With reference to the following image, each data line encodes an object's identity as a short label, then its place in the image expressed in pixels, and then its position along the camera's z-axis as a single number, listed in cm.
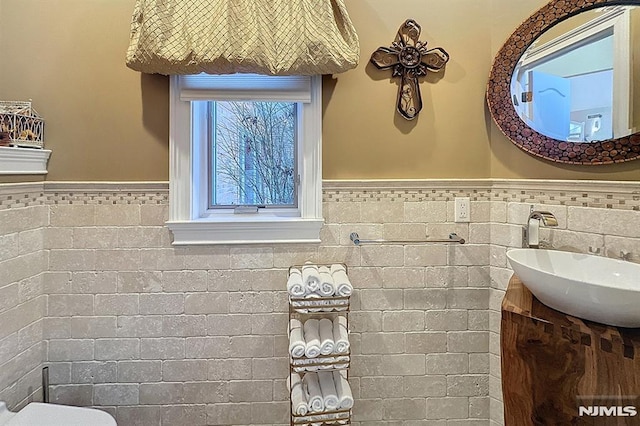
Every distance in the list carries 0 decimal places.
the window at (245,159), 185
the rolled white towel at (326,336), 163
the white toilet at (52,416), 149
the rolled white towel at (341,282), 165
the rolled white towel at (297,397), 163
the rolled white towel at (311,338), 162
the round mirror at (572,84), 153
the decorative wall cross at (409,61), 190
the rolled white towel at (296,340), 162
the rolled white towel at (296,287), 164
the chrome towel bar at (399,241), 189
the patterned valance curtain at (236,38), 159
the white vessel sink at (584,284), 115
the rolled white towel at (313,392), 164
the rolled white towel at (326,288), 165
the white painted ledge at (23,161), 160
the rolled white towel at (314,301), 165
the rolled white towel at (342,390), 165
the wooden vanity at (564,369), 116
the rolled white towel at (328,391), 165
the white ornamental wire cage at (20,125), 162
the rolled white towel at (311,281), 165
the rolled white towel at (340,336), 165
